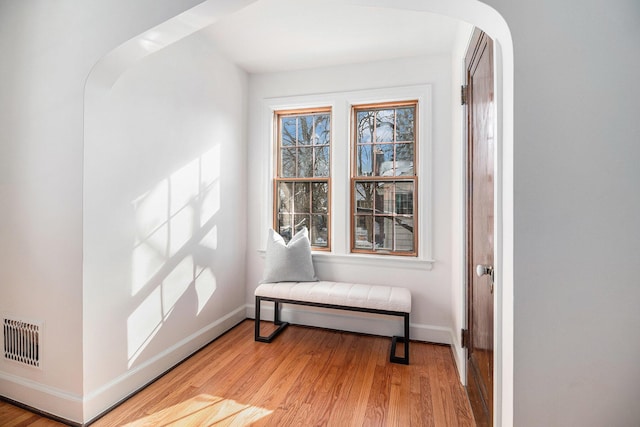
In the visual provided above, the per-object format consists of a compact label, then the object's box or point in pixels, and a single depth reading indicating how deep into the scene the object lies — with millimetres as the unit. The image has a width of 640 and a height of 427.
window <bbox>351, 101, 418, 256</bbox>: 2895
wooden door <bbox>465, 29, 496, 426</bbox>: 1388
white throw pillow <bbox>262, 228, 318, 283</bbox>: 2867
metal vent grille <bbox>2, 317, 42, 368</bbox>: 1794
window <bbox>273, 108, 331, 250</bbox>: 3135
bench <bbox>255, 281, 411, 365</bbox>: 2424
